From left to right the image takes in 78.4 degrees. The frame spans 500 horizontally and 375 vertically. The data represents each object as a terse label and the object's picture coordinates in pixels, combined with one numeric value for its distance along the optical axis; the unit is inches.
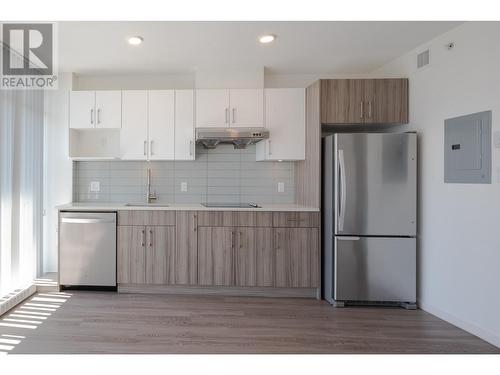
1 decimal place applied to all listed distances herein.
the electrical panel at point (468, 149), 93.6
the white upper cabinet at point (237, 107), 139.5
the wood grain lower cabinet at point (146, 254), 130.4
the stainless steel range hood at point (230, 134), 132.5
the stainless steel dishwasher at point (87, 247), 130.6
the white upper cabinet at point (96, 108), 141.9
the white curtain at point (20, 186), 116.0
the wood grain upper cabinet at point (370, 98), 125.6
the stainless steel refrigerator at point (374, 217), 117.4
